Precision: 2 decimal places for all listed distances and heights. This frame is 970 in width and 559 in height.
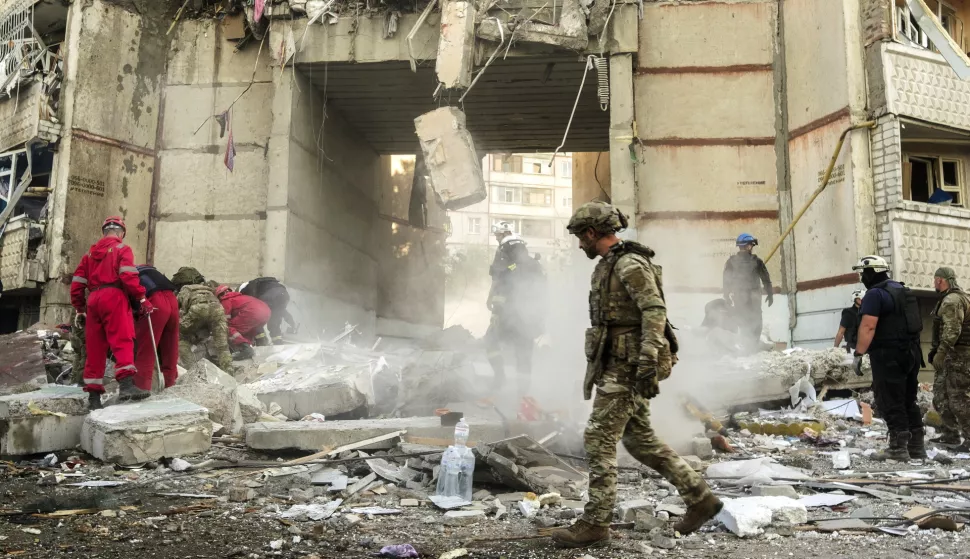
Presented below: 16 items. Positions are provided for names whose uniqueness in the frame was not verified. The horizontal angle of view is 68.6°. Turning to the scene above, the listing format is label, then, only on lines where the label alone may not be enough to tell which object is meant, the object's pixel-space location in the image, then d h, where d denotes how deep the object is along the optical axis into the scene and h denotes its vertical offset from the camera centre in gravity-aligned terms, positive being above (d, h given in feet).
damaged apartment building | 31.91 +11.50
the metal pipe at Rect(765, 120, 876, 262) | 31.40 +7.91
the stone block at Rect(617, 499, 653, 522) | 12.42 -2.63
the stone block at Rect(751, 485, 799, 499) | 13.74 -2.51
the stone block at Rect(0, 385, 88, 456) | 17.43 -1.77
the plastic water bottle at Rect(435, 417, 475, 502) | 14.10 -2.27
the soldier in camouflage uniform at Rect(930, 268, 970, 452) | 20.76 +0.25
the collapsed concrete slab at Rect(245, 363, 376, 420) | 22.12 -1.17
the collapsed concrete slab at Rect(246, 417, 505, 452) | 17.30 -1.91
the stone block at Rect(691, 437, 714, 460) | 18.28 -2.28
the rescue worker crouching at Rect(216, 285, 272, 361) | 28.27 +1.61
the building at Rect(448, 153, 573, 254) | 158.61 +33.98
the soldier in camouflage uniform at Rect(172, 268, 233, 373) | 25.02 +1.14
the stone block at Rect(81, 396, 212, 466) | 16.29 -1.87
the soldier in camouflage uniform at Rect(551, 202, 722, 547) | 11.28 -0.13
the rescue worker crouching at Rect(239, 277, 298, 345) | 30.94 +2.53
